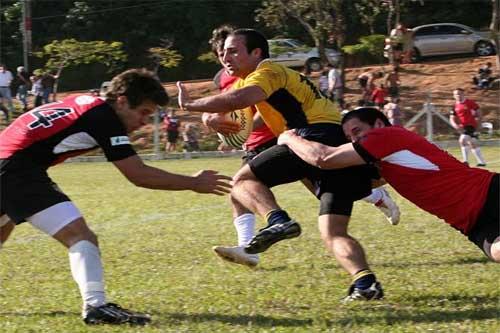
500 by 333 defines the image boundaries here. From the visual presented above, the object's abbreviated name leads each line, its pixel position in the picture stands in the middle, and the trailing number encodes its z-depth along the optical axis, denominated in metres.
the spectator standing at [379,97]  30.42
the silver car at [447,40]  40.12
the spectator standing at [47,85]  34.59
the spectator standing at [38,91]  34.42
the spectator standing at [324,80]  33.27
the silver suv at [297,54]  38.72
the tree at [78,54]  38.12
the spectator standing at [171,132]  30.16
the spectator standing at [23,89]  35.91
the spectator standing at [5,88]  32.53
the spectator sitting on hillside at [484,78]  34.78
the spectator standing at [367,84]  32.56
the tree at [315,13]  36.77
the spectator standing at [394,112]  27.28
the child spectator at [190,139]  29.91
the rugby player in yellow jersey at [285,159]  6.17
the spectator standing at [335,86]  33.03
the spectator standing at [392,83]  32.50
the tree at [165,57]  41.09
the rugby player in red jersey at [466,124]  19.95
